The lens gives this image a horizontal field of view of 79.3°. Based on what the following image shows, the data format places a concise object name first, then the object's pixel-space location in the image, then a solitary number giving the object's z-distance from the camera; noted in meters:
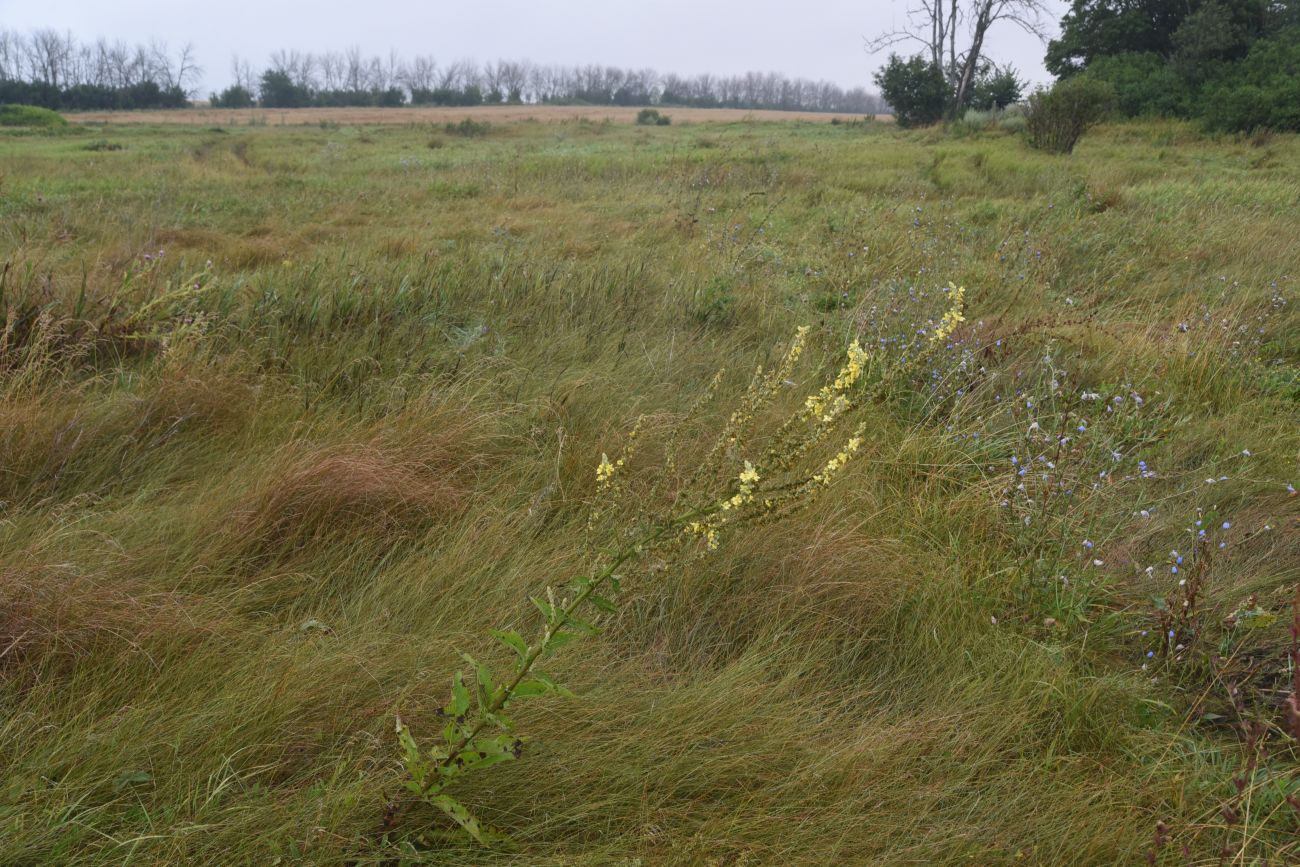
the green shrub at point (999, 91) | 25.45
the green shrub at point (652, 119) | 35.53
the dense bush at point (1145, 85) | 18.91
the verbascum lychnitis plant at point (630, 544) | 1.34
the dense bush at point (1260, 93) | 16.14
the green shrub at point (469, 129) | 28.44
